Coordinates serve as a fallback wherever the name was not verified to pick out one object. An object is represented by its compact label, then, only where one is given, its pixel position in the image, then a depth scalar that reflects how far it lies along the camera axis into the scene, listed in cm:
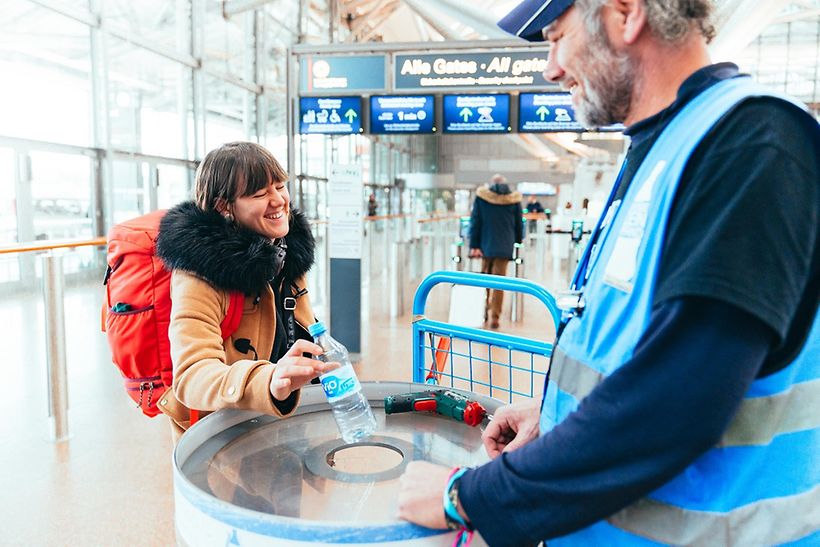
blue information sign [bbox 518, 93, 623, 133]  684
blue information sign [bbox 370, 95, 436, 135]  658
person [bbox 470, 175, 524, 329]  716
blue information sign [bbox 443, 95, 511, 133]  722
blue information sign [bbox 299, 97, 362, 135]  628
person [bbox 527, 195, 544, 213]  1731
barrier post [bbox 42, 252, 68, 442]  358
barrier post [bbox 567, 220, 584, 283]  865
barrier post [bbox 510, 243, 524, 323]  726
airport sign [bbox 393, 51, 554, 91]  561
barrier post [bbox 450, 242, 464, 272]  805
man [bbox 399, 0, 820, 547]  69
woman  134
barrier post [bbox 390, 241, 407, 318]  729
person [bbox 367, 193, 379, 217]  1461
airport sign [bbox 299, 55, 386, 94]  552
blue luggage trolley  214
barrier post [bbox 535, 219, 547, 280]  1019
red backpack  163
